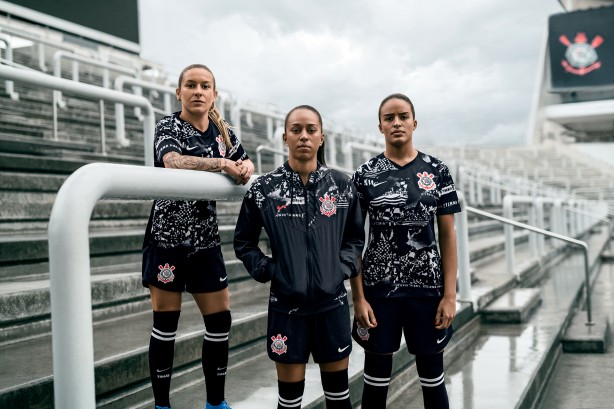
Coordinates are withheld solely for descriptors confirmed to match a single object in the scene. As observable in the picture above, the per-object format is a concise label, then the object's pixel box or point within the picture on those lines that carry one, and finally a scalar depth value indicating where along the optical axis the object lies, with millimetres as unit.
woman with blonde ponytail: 2305
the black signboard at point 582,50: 45531
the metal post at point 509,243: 7244
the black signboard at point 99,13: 17016
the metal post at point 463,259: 5211
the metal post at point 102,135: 5551
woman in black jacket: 2061
